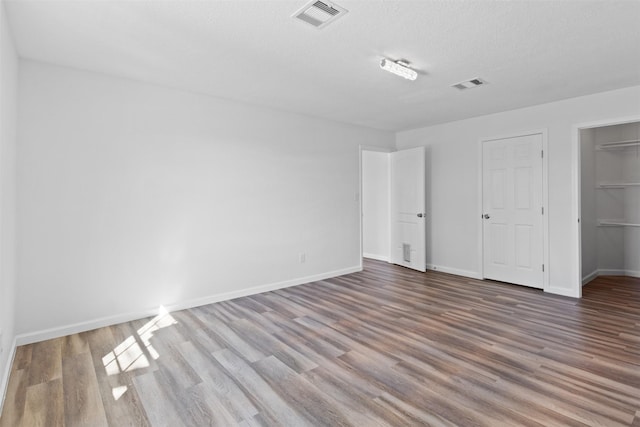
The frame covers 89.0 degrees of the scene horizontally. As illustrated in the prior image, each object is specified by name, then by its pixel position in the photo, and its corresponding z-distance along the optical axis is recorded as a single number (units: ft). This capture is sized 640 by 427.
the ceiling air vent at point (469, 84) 11.43
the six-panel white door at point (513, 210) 14.74
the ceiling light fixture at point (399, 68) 9.39
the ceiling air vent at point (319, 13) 6.93
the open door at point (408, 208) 18.17
